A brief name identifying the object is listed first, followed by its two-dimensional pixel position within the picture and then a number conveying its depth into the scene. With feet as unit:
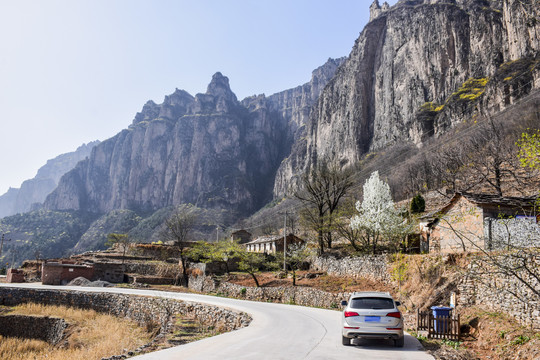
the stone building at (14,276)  140.46
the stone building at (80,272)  131.85
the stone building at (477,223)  59.41
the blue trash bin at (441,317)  38.81
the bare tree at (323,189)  128.26
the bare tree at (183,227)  149.04
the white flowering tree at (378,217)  100.99
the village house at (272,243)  172.24
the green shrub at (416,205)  134.39
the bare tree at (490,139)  120.94
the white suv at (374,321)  32.60
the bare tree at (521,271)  24.49
